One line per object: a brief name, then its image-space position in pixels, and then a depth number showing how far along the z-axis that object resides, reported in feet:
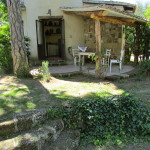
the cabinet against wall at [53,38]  31.94
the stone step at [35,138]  6.22
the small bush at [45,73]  14.99
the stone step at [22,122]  6.98
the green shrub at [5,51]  18.45
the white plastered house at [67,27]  24.39
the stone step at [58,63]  25.41
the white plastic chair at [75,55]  24.45
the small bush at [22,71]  16.08
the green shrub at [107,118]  8.54
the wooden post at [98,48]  16.46
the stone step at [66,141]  7.02
